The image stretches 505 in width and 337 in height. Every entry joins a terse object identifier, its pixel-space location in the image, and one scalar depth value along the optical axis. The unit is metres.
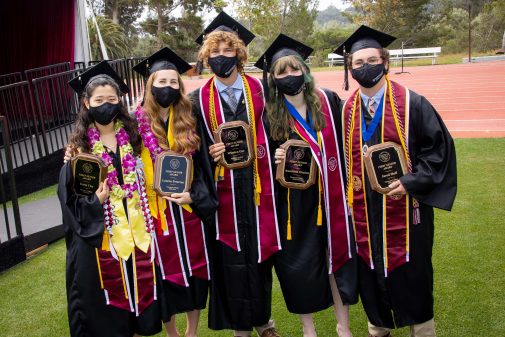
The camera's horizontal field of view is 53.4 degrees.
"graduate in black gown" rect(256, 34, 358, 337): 3.34
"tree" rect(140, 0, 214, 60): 37.75
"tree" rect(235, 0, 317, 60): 33.75
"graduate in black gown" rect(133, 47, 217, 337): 3.30
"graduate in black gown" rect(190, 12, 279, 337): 3.44
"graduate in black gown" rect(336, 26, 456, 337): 3.13
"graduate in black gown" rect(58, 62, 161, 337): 3.04
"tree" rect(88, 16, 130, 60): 21.78
